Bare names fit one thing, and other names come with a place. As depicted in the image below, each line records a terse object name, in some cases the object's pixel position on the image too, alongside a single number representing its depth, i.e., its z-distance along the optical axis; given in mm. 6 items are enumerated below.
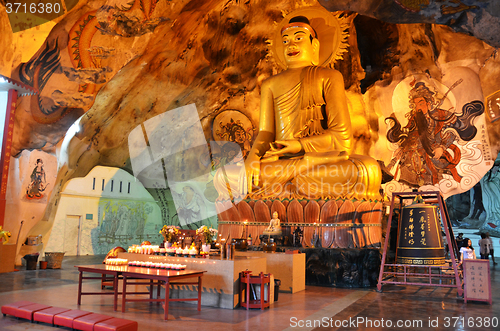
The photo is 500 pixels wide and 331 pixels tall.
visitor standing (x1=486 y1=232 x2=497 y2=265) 9816
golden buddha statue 7234
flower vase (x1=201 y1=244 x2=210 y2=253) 4758
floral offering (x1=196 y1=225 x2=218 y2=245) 5133
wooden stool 4191
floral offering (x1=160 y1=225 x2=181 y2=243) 5411
